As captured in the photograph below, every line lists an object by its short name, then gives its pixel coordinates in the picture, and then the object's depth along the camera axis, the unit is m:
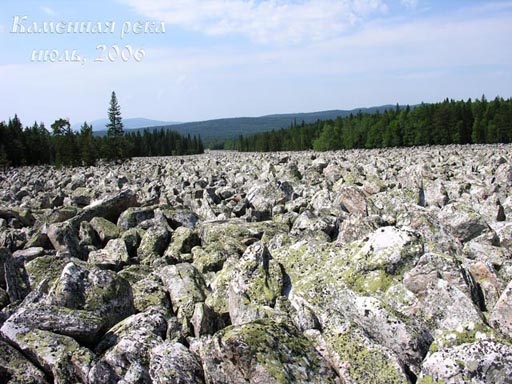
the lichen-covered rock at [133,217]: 15.98
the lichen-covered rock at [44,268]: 10.47
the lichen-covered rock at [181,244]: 12.69
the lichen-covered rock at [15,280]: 10.12
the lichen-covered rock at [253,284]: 8.08
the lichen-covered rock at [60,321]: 7.71
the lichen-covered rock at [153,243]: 13.06
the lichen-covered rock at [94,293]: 8.57
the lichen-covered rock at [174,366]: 6.38
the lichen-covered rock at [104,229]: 15.02
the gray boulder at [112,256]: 12.22
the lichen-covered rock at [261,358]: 6.07
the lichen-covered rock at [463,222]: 10.98
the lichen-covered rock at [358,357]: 6.02
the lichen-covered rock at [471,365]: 5.34
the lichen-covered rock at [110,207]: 16.72
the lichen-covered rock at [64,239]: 13.52
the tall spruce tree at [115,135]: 86.38
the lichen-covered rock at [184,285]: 9.18
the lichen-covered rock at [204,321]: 7.83
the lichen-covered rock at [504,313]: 6.63
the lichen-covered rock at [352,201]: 15.11
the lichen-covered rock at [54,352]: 6.91
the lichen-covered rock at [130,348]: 6.69
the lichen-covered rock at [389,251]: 8.38
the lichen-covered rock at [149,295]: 9.22
